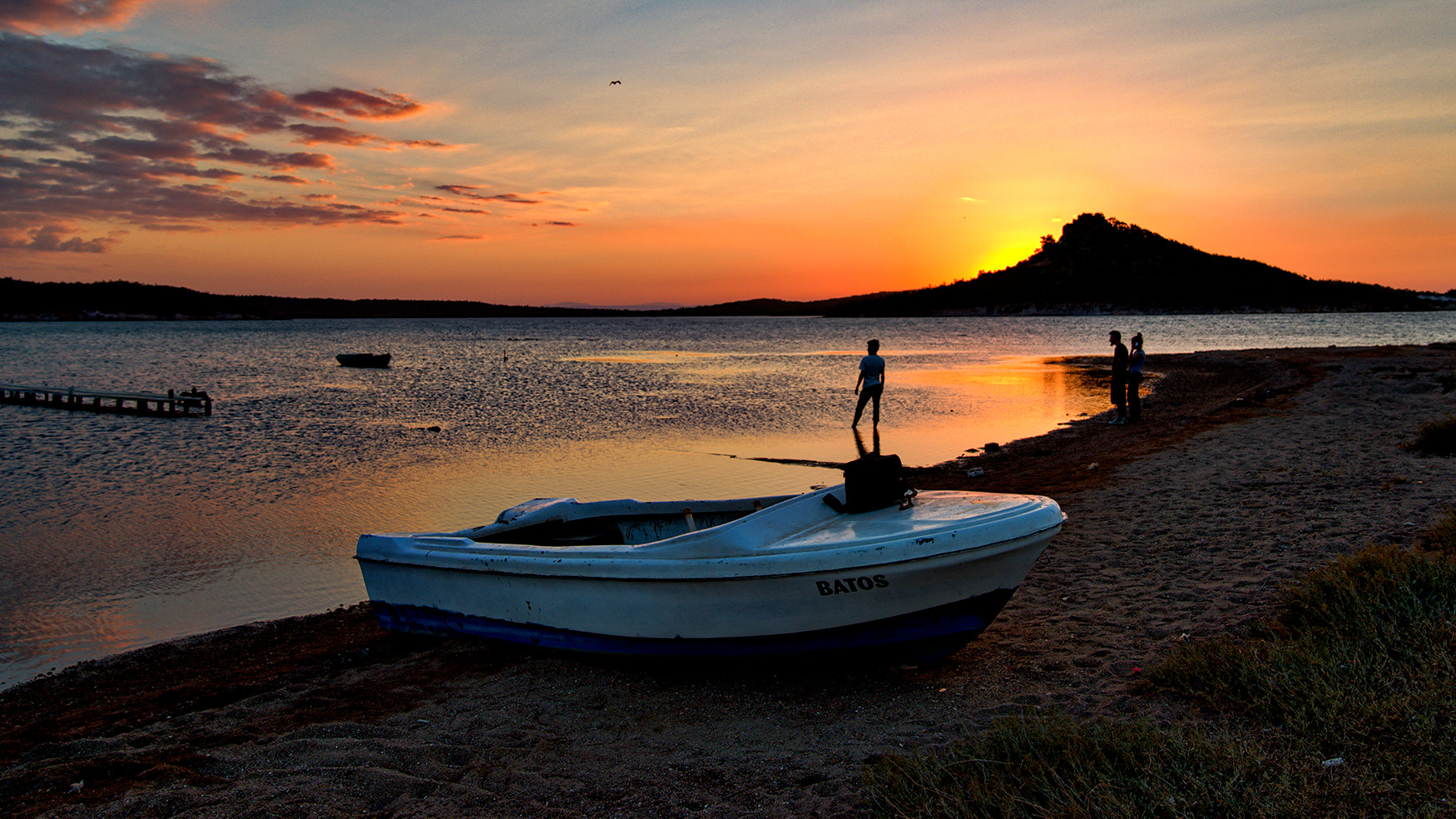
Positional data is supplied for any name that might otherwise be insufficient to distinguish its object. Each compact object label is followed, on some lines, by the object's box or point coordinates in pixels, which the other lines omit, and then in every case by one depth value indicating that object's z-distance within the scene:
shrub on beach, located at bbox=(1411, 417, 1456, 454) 9.68
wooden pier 25.11
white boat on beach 4.70
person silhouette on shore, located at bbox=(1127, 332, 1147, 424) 17.11
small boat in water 51.69
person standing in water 16.36
